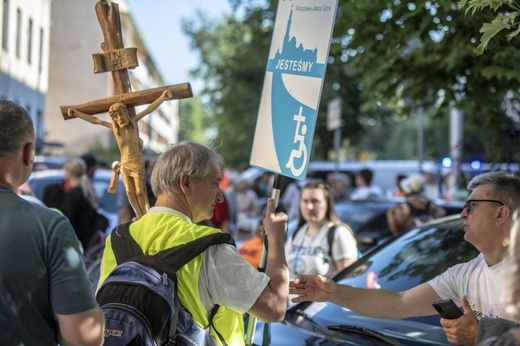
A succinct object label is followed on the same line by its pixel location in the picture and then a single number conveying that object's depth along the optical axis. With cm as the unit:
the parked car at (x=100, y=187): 1158
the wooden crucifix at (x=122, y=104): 367
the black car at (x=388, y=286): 390
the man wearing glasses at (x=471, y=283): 328
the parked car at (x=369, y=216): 889
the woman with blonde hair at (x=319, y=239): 556
